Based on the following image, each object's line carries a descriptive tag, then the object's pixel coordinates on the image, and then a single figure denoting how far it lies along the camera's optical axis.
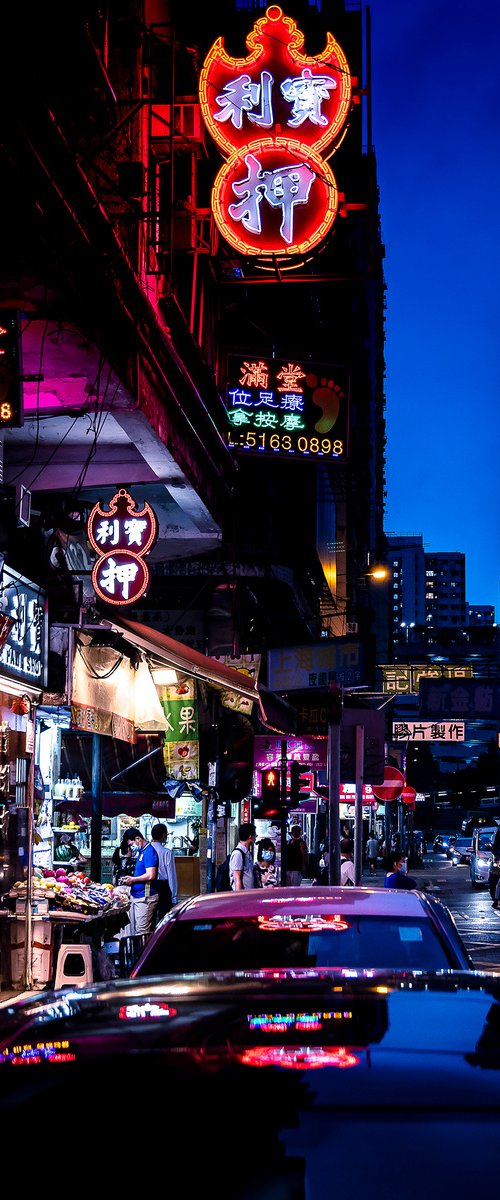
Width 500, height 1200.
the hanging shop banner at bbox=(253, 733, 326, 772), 29.92
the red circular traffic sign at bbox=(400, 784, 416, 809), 53.37
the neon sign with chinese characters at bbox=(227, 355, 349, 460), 16.72
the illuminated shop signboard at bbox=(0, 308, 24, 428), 9.10
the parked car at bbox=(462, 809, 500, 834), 93.40
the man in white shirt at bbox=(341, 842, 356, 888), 22.72
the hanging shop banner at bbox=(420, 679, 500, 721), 34.91
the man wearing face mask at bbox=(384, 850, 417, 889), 16.27
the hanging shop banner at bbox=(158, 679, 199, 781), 19.34
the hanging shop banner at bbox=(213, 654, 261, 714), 23.30
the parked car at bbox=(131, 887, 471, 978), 5.75
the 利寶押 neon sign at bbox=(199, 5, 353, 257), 13.29
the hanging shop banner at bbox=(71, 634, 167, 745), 14.93
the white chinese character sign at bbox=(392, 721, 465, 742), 40.34
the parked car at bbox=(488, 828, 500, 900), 34.28
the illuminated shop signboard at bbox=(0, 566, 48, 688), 12.27
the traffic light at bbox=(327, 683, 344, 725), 18.30
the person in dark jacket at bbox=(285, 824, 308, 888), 24.83
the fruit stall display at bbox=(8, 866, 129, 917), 13.83
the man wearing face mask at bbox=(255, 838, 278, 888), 23.36
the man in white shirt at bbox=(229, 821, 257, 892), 20.48
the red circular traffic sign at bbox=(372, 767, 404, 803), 26.16
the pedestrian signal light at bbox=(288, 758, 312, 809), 24.45
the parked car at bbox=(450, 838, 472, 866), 62.03
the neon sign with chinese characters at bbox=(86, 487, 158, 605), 12.96
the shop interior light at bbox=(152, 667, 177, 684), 18.95
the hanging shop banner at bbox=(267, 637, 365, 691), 22.30
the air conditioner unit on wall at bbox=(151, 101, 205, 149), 14.41
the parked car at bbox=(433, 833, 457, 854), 107.66
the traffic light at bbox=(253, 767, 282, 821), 24.92
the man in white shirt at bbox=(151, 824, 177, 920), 17.17
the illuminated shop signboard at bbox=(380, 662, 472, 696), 44.78
